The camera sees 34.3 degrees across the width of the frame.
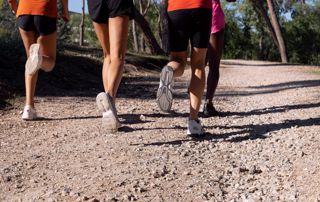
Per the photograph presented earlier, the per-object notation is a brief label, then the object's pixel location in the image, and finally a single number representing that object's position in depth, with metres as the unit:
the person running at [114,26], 4.88
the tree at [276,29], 25.95
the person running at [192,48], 4.78
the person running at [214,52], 6.39
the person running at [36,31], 5.78
